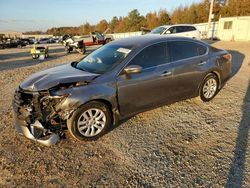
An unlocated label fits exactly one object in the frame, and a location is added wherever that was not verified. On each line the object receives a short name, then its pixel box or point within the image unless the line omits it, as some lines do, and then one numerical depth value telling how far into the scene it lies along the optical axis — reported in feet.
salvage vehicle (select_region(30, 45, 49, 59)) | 51.55
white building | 79.41
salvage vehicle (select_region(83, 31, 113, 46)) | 72.90
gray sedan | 11.43
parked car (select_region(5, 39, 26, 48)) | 110.61
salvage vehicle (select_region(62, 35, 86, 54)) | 58.08
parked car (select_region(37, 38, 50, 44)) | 171.27
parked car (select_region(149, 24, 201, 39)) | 44.47
